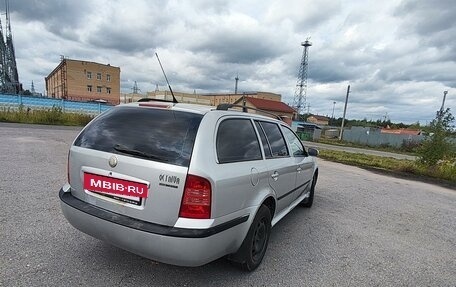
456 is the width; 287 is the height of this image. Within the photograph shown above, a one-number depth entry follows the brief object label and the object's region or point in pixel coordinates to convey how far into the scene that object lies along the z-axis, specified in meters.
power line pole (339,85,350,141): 37.82
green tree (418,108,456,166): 10.75
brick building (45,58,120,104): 59.19
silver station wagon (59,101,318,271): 2.22
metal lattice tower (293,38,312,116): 58.00
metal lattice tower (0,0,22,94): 53.75
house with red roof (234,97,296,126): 58.98
